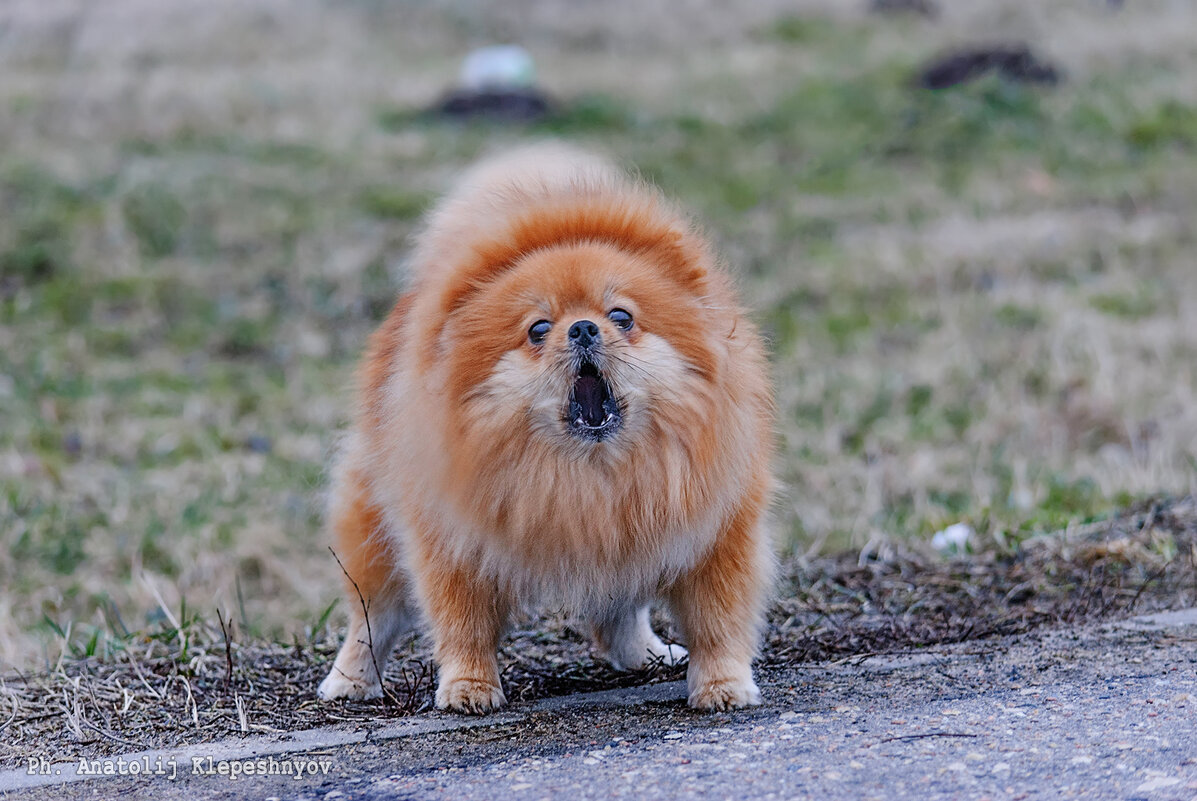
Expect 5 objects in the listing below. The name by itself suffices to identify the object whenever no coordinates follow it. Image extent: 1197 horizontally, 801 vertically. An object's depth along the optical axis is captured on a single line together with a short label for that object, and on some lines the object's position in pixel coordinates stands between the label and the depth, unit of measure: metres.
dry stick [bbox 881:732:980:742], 6.16
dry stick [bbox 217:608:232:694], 7.65
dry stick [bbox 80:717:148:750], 6.87
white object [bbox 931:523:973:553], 10.34
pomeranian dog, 6.72
